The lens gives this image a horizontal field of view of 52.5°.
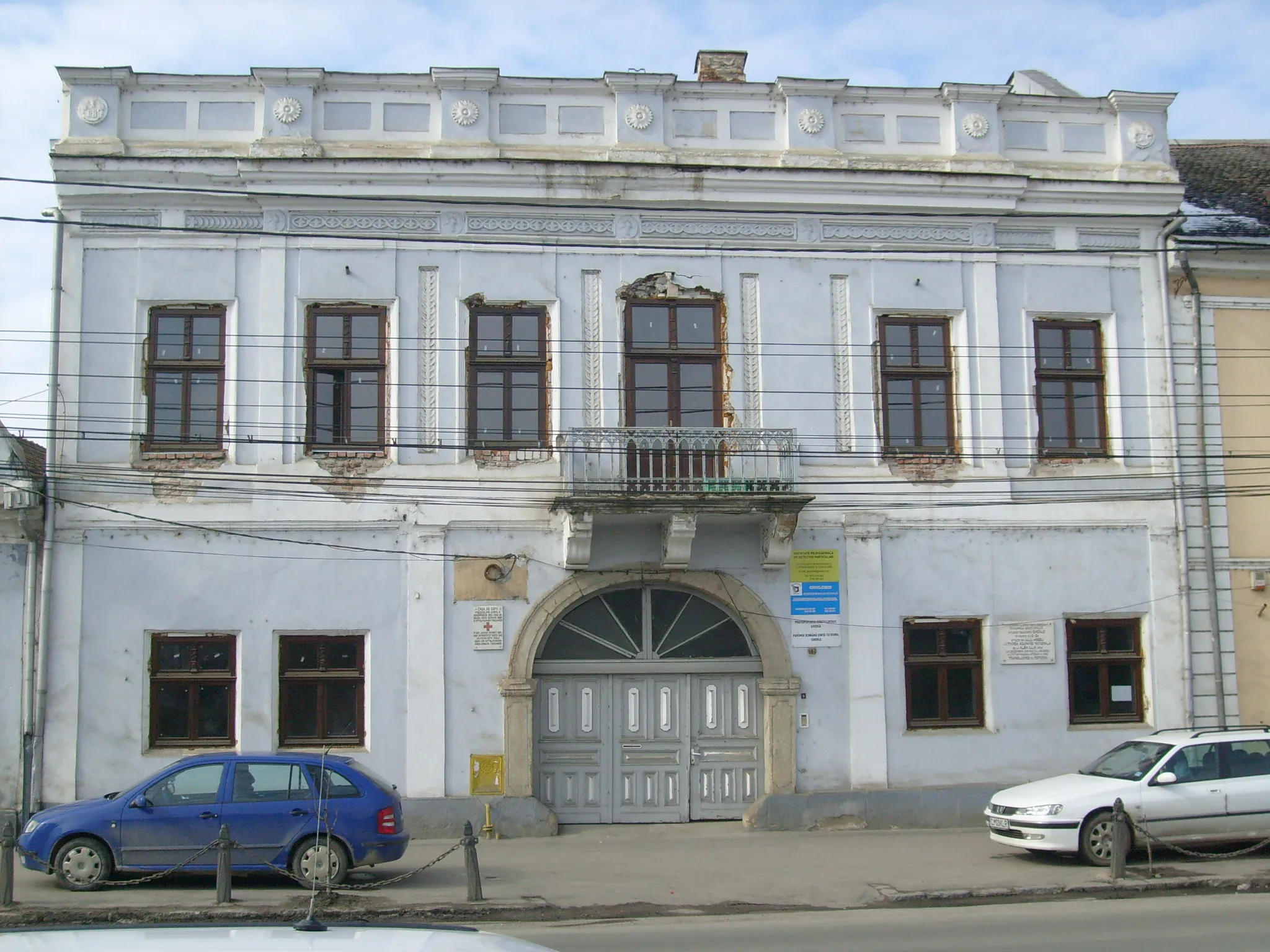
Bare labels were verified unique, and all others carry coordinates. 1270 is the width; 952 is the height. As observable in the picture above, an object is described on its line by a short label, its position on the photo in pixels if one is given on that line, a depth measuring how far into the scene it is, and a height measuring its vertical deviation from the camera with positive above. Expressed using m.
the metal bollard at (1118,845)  13.55 -2.10
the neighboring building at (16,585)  16.88 +0.91
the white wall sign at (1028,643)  18.33 +0.03
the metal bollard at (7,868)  12.21 -2.03
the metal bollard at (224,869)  12.34 -2.08
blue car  13.16 -1.75
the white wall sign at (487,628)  17.59 +0.29
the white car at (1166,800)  14.34 -1.75
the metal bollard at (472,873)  12.86 -2.22
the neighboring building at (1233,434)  18.77 +3.08
